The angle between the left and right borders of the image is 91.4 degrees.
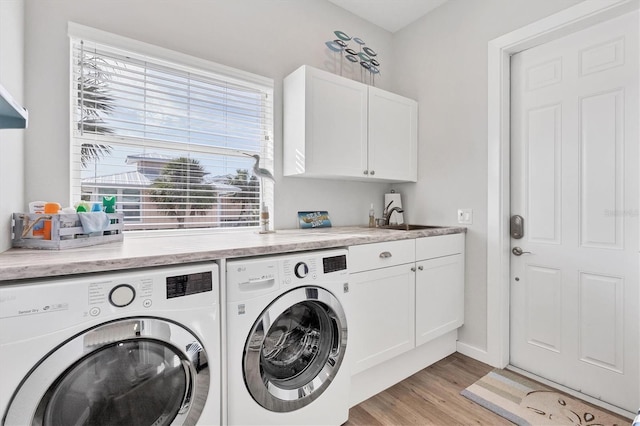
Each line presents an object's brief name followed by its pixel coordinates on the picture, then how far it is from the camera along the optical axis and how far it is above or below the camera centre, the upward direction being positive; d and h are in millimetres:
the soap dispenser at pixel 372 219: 2628 -62
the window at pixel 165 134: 1679 +480
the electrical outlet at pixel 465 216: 2359 -34
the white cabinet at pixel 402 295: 1758 -533
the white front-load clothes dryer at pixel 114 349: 898 -446
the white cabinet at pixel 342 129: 2107 +608
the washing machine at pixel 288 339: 1300 -601
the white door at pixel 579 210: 1760 +11
